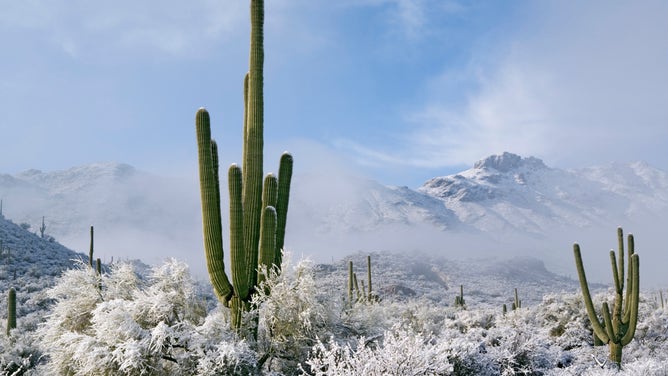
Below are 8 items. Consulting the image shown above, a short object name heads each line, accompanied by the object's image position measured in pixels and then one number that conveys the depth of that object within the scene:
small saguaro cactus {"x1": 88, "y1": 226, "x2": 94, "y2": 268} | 22.51
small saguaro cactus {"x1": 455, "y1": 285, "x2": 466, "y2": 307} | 36.60
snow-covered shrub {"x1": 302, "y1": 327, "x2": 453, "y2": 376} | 6.54
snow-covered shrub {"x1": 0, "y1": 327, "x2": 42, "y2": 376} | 13.70
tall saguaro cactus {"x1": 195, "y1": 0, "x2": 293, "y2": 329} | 10.38
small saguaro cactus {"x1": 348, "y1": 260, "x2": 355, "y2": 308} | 23.83
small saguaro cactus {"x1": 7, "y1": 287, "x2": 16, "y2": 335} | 20.66
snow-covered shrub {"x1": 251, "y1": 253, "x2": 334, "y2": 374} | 9.77
